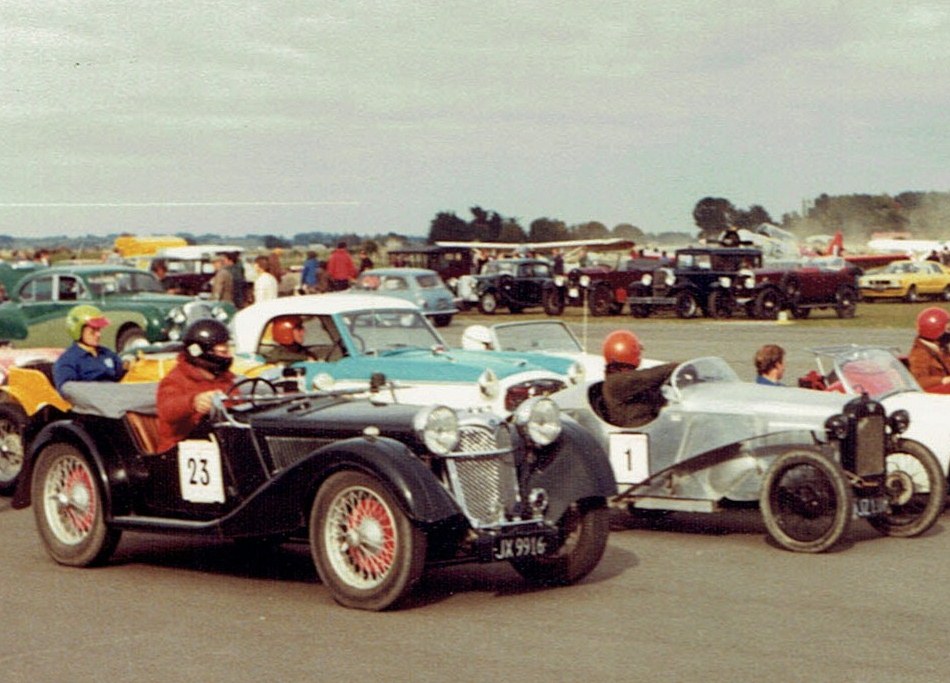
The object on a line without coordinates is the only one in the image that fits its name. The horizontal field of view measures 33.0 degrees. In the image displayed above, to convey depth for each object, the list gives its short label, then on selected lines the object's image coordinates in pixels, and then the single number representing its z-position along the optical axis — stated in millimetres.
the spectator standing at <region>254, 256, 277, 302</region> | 23906
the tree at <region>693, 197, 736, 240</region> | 63028
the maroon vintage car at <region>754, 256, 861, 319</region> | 40156
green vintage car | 24734
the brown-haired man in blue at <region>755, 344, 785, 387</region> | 11289
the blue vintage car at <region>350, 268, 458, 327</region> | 40406
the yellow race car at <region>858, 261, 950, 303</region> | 53031
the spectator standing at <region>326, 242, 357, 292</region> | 34000
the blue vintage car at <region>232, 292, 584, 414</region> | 13430
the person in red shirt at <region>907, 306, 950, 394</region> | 11984
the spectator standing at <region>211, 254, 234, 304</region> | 26839
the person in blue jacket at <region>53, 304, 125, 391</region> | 12172
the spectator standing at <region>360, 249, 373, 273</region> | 44938
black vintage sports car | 7441
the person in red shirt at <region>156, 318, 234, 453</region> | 8578
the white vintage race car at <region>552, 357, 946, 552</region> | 9352
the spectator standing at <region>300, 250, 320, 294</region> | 31516
